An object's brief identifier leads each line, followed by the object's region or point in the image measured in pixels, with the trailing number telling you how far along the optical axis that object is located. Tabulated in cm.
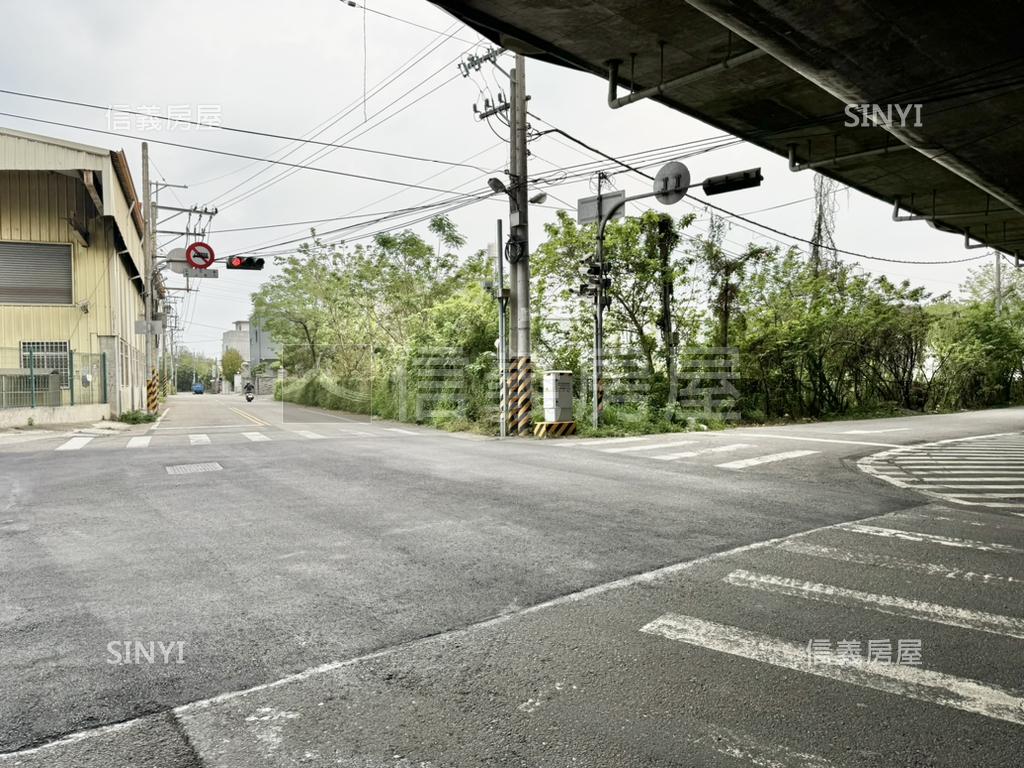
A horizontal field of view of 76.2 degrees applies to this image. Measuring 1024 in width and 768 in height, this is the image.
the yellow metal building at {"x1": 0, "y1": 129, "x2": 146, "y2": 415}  2198
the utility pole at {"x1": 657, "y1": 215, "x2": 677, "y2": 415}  2006
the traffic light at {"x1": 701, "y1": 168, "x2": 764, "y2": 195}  1294
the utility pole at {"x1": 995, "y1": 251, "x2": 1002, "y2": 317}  3672
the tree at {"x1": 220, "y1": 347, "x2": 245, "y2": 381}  10944
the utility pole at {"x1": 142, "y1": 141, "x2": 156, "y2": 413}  2679
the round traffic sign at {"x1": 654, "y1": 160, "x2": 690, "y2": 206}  1404
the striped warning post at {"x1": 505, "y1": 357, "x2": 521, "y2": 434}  1720
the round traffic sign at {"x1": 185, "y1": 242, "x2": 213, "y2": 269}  2481
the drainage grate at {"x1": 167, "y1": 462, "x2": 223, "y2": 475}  1023
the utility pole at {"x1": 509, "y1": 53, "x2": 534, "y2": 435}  1689
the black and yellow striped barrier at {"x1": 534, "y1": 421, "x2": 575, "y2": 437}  1688
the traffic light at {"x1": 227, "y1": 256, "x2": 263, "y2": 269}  2158
